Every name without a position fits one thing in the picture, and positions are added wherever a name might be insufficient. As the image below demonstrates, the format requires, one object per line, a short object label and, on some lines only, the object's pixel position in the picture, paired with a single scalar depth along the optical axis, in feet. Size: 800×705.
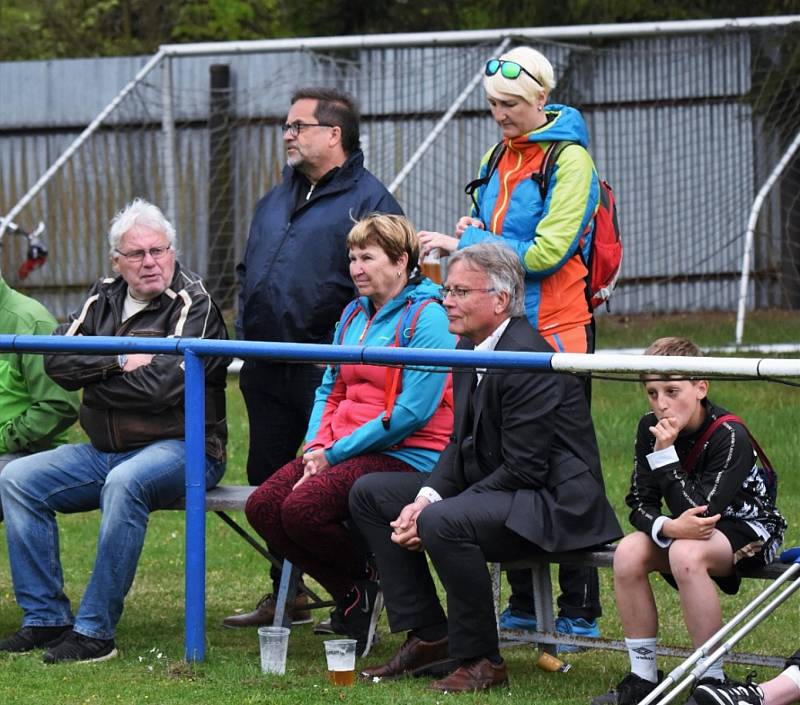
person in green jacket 40.16
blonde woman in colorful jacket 36.45
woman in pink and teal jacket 35.78
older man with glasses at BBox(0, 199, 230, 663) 36.88
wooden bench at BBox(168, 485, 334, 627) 37.70
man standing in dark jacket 39.99
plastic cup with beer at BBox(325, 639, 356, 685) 33.22
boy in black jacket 30.45
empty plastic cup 34.78
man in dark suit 32.55
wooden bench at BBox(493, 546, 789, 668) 31.24
